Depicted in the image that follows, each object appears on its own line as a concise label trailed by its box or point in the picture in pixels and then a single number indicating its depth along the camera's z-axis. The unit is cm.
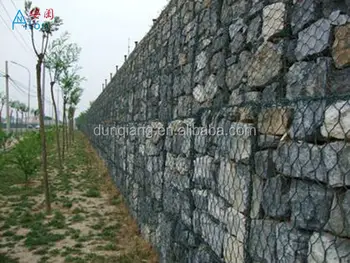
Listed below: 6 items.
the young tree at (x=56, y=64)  1004
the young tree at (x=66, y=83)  1235
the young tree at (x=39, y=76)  676
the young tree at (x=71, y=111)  2137
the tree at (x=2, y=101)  3862
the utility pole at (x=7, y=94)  2770
